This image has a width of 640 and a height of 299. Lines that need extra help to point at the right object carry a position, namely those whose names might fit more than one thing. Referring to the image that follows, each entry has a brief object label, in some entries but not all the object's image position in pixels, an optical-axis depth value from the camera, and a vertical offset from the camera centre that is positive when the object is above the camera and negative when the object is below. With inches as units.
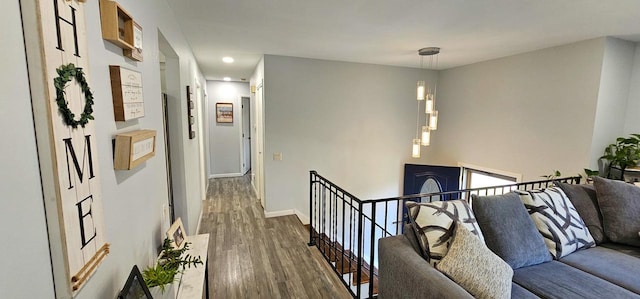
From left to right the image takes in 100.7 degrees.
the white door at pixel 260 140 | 160.7 -14.4
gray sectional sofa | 59.2 -39.1
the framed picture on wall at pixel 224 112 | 252.0 +5.3
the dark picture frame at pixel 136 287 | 38.2 -25.6
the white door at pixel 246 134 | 273.4 -17.1
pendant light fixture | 123.9 +4.6
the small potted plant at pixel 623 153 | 109.1 -13.2
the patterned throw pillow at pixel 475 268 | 56.0 -32.3
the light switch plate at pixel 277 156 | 155.0 -22.0
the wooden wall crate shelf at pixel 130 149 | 40.6 -5.3
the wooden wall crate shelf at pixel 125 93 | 40.9 +3.8
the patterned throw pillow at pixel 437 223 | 63.9 -26.1
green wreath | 26.8 +2.5
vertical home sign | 24.7 -1.7
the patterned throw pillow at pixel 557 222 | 78.7 -30.7
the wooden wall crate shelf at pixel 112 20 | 38.6 +14.2
